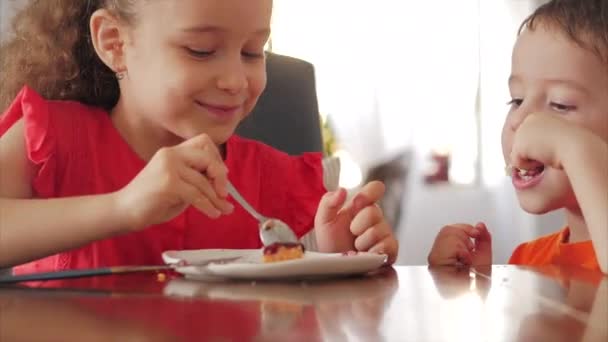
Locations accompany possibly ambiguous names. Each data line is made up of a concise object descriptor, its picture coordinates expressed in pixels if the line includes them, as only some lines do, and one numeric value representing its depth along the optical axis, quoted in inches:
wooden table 19.8
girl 35.7
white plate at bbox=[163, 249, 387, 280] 31.5
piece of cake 34.9
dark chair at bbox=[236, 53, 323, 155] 67.8
